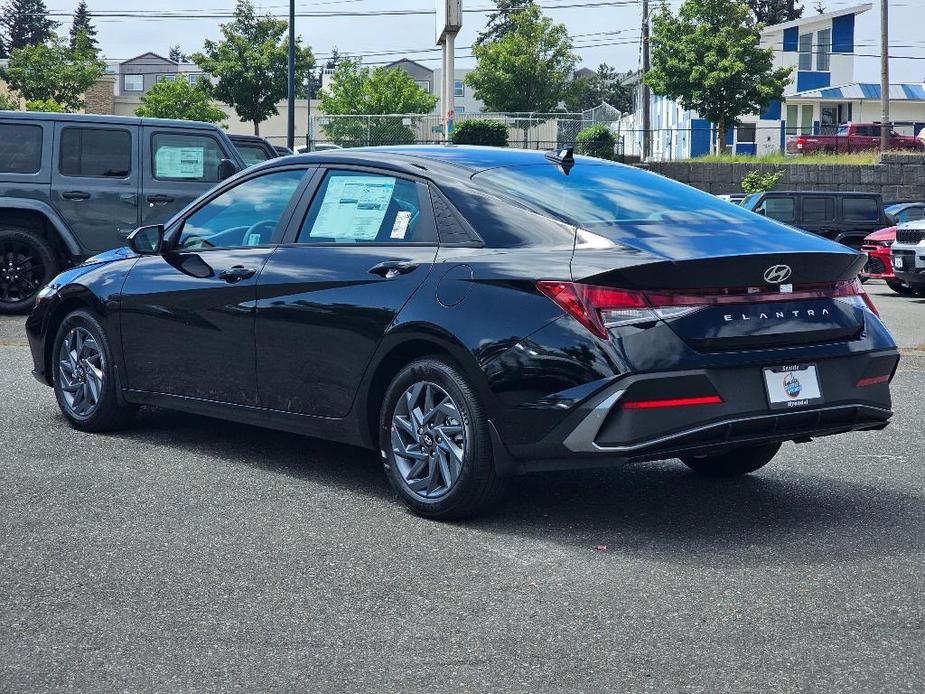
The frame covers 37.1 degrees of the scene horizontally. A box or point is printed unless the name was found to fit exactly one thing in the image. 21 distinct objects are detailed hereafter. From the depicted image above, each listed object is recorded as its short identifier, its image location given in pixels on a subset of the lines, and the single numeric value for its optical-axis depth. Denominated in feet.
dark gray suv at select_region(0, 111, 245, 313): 45.32
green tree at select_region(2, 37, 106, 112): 209.97
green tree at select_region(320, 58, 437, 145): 230.27
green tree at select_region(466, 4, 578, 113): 243.81
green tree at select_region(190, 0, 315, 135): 206.80
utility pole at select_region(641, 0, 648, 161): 162.81
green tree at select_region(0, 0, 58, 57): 399.24
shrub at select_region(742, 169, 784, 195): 128.88
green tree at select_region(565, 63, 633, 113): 441.68
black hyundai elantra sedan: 16.42
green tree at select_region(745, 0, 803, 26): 331.77
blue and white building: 197.06
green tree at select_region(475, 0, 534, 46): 362.53
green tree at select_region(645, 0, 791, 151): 155.94
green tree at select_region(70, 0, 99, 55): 417.57
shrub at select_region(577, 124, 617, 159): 138.86
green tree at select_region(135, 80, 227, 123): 219.00
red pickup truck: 148.77
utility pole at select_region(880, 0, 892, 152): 146.20
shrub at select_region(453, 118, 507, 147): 138.31
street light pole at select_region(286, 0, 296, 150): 128.16
